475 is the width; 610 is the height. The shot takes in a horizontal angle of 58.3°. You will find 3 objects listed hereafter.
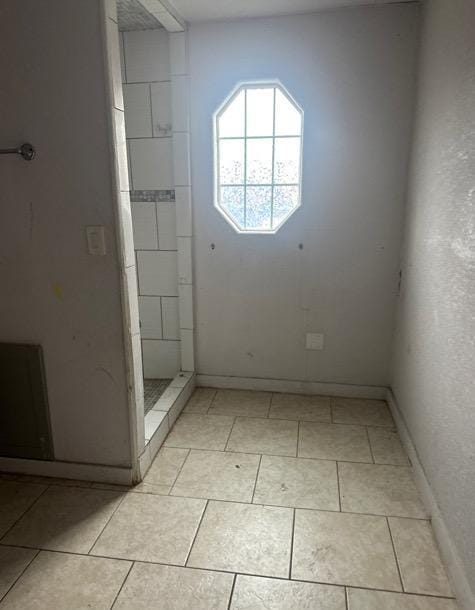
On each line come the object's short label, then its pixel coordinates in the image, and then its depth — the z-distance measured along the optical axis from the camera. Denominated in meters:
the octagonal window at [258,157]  2.30
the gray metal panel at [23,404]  1.77
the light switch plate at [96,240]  1.62
